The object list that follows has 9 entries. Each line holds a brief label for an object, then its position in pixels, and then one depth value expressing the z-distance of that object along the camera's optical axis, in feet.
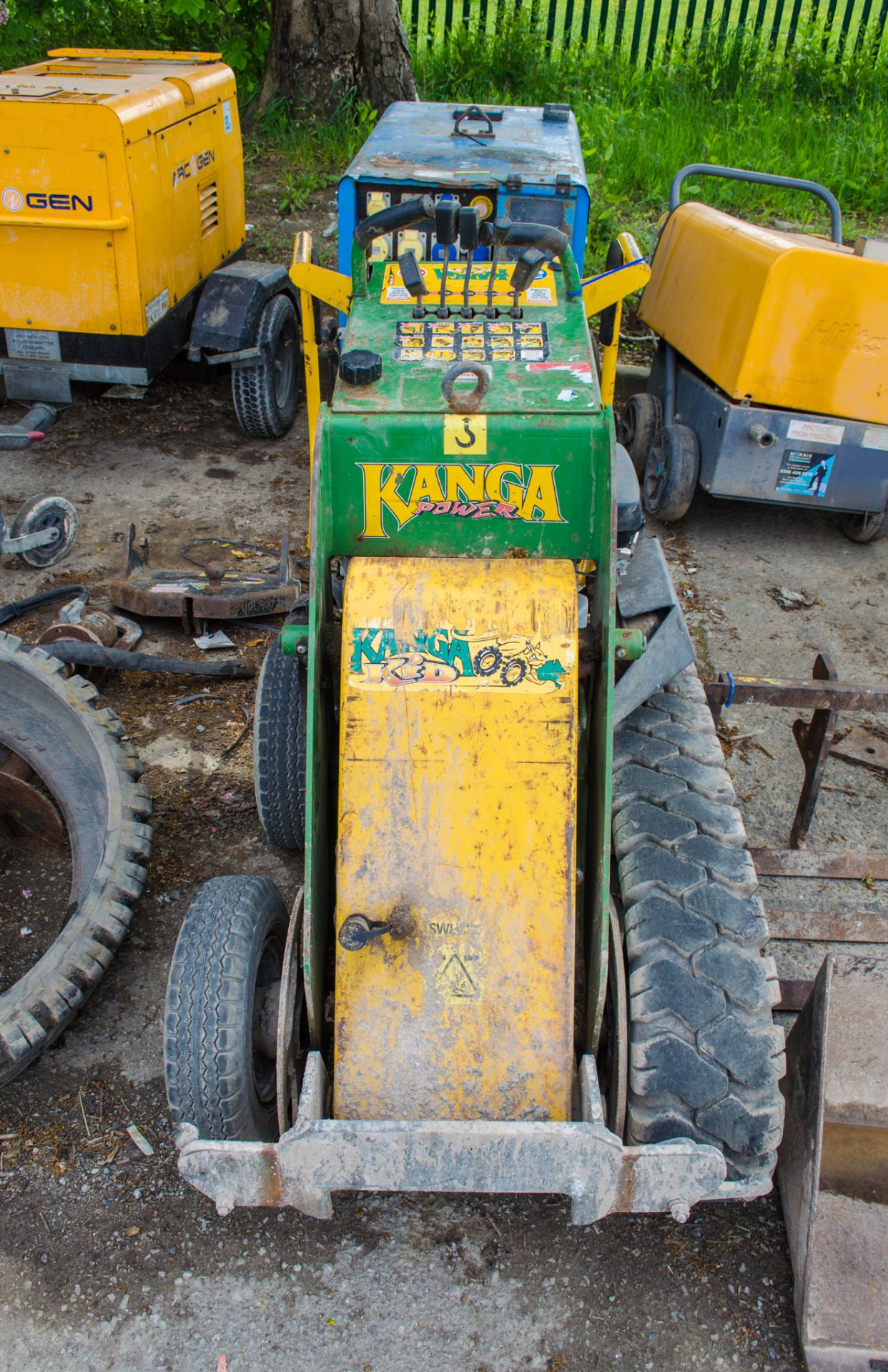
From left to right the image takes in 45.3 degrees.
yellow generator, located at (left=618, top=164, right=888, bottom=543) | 17.04
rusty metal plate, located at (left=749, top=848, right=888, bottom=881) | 11.73
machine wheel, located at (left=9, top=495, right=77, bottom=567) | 17.69
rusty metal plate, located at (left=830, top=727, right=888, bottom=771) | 14.70
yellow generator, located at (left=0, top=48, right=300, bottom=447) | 18.37
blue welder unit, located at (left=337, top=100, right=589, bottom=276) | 14.57
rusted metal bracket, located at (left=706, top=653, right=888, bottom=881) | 11.59
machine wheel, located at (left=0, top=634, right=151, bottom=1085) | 9.66
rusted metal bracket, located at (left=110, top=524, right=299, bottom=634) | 15.89
